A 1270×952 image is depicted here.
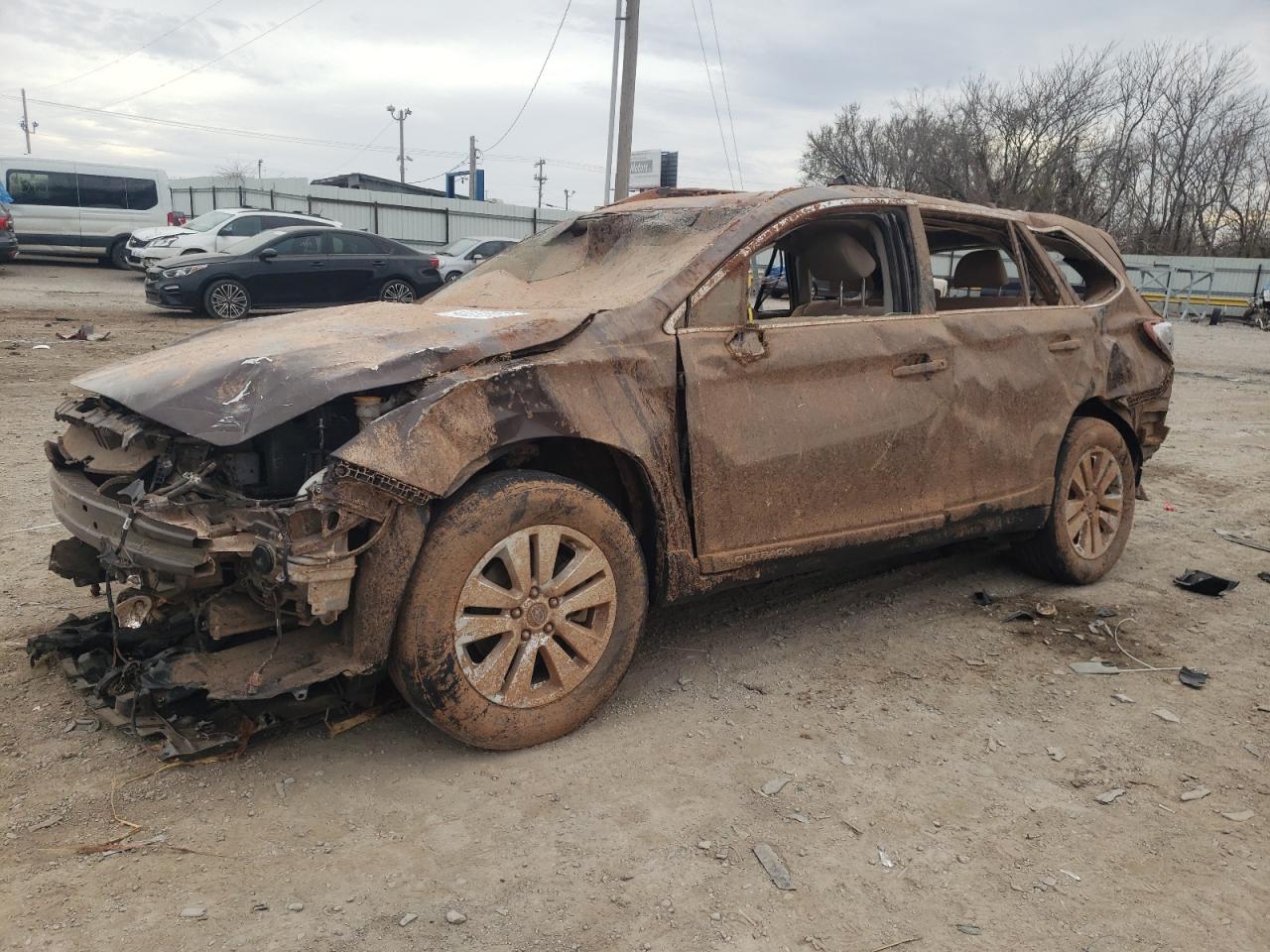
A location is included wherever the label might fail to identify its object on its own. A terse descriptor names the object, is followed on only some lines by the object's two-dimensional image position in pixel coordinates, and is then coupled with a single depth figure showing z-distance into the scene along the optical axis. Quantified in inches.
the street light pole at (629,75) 655.1
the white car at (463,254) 737.6
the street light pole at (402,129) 2409.0
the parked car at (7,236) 748.0
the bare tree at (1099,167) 1496.1
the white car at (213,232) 724.7
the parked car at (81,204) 811.4
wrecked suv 111.0
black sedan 565.0
